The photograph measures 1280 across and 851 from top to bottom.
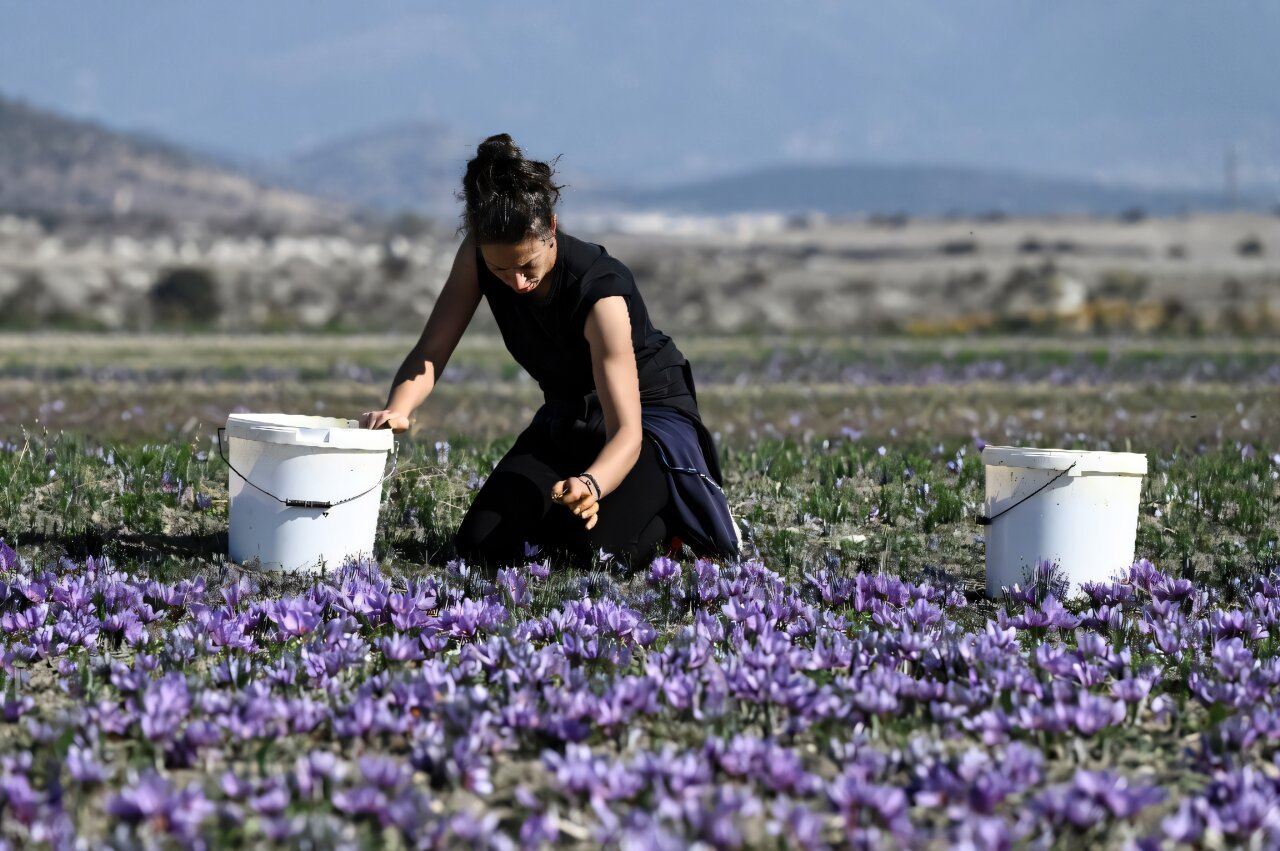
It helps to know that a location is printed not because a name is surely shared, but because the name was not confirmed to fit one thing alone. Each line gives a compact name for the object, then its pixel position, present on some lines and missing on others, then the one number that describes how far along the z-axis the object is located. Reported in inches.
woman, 526.9
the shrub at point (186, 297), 4205.2
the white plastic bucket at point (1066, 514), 528.7
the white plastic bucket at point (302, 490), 525.3
